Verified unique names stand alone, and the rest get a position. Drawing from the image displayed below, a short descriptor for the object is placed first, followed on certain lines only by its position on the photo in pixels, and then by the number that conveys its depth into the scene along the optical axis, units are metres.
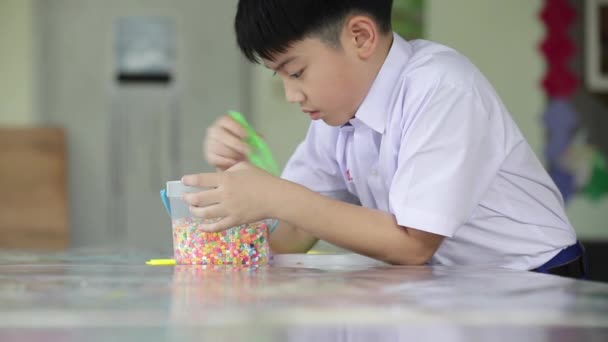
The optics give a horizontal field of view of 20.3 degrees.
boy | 2.32
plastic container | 2.30
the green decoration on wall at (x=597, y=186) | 6.13
